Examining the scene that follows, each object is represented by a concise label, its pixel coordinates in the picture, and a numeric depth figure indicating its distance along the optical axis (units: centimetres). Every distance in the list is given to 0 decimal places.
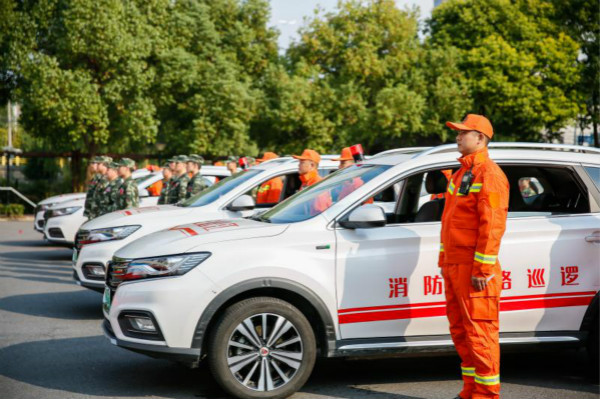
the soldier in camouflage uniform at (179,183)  1134
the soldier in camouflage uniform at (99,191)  1169
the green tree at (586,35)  3969
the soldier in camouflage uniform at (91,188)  1195
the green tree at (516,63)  3916
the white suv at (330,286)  516
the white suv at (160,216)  861
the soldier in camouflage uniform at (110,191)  1133
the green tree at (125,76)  2886
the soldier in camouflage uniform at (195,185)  1116
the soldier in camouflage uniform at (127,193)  1102
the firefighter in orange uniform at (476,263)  487
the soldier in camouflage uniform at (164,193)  1163
